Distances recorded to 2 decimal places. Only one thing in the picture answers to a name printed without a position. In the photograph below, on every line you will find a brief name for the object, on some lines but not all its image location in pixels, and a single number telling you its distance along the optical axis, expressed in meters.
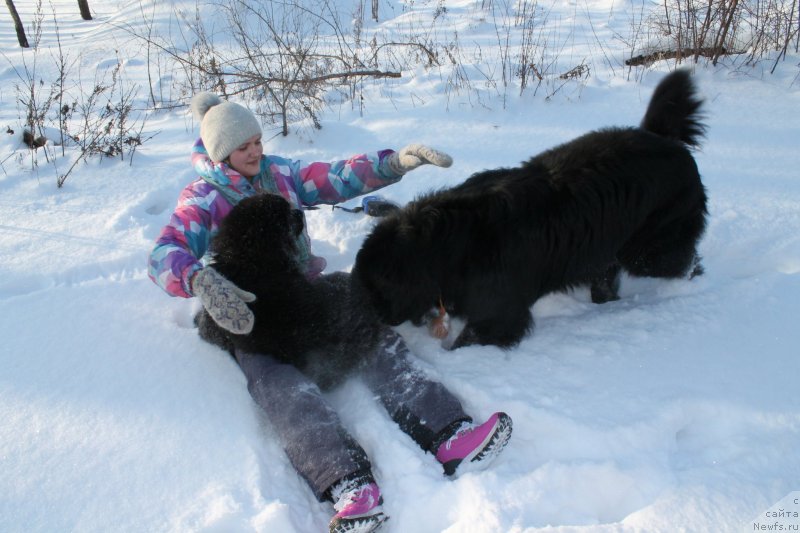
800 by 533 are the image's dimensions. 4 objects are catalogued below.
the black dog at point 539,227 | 2.00
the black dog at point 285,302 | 1.95
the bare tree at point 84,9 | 11.70
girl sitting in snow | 1.67
